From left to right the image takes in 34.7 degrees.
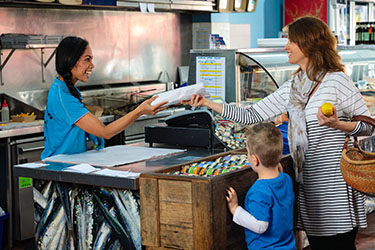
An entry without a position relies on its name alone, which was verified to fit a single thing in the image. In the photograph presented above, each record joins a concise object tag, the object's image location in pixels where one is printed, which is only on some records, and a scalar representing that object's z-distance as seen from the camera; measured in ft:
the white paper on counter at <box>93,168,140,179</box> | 9.77
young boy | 8.81
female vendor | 11.53
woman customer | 10.10
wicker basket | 9.20
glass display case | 14.15
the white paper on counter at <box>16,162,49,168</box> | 11.01
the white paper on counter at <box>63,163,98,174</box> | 10.30
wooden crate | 8.93
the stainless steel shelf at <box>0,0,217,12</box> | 19.19
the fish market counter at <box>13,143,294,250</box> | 9.05
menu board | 14.32
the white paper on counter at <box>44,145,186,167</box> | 11.16
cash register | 12.14
